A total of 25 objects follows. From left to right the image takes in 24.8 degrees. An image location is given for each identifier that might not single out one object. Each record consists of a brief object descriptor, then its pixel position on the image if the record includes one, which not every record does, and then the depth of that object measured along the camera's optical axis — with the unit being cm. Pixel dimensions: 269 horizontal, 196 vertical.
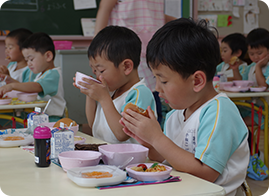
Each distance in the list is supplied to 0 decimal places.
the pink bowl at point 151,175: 153
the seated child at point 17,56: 417
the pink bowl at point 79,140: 193
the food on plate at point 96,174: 151
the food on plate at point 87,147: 175
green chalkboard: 536
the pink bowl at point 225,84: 395
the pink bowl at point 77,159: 160
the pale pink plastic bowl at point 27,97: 322
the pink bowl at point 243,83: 391
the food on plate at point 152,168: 156
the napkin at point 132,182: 149
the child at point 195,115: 164
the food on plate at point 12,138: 198
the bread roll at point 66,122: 201
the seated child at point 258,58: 412
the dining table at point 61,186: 146
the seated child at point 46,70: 347
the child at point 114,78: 213
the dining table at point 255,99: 356
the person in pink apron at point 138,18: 321
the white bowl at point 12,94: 349
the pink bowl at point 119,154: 164
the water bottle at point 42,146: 167
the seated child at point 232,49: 510
